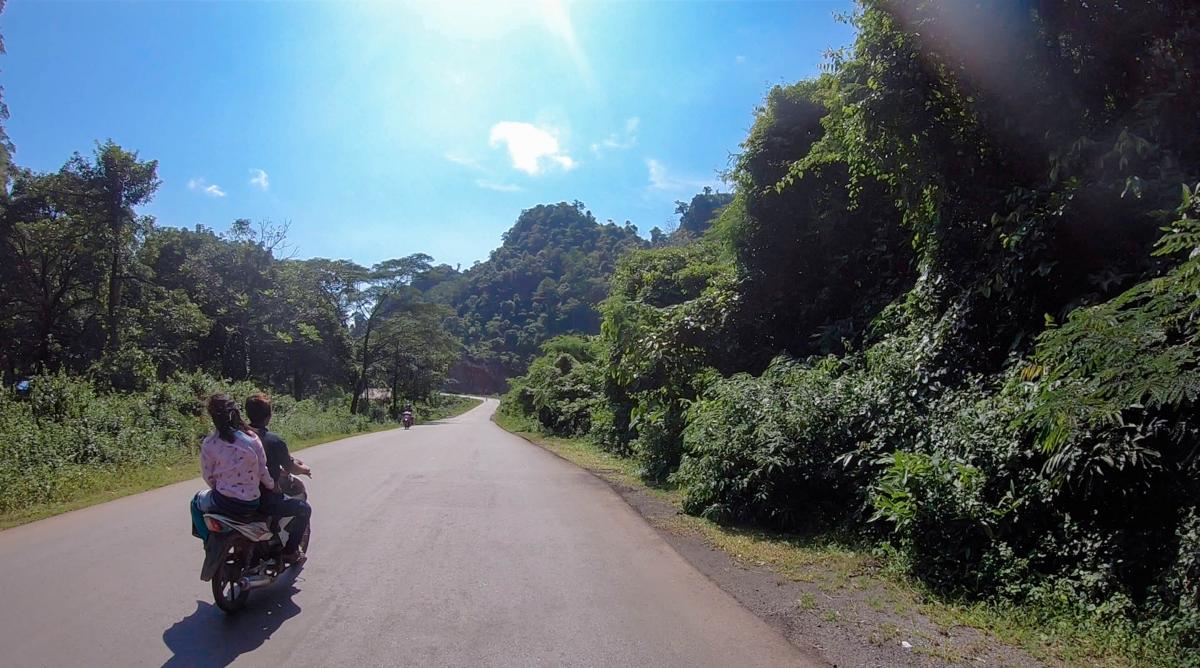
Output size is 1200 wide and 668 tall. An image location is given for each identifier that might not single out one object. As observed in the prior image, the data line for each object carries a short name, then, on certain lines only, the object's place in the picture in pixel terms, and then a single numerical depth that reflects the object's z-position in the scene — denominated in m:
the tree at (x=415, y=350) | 56.31
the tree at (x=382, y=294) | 53.72
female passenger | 4.91
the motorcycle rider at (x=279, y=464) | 5.46
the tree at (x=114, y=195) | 24.31
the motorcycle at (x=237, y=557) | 4.69
